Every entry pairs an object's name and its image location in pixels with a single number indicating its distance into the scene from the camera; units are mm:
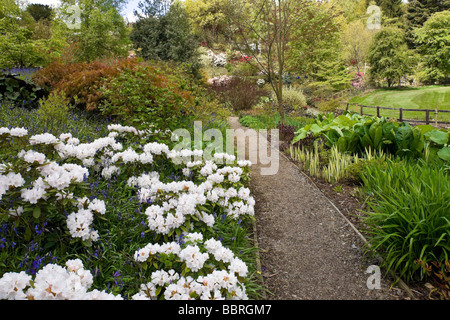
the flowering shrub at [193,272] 1547
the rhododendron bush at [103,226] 1533
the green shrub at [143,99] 4069
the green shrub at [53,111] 3970
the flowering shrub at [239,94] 11555
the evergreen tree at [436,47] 16266
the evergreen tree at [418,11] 21750
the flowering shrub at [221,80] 14766
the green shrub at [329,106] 11078
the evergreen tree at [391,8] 26641
